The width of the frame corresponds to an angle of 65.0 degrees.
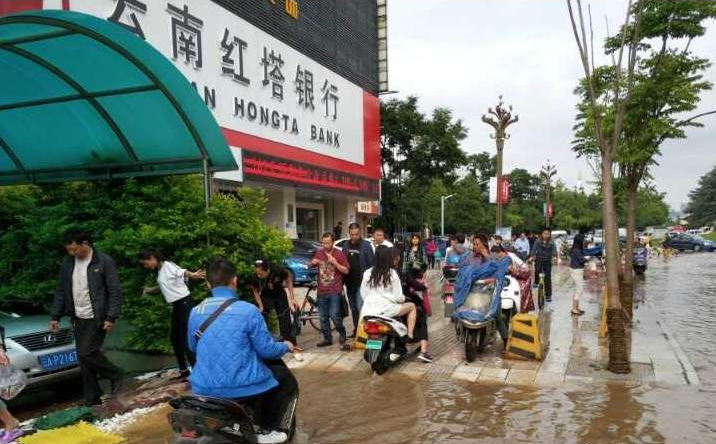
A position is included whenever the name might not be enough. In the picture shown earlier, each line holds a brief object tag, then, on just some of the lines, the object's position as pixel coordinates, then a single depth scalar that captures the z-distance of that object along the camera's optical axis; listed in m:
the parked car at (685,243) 40.12
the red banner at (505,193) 20.18
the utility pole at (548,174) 36.88
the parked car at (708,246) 40.47
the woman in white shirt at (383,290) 6.70
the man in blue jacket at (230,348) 3.60
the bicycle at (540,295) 11.65
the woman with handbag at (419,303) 7.16
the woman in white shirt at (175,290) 6.06
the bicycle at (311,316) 9.43
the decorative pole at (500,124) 19.34
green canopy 5.65
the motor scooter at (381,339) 6.38
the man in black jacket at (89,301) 5.59
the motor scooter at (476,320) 6.95
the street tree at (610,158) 6.60
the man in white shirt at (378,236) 8.53
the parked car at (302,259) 16.25
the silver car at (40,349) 5.61
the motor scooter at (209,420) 3.43
